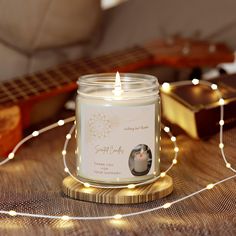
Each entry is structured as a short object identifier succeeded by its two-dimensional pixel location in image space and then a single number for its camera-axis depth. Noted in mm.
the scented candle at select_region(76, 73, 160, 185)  751
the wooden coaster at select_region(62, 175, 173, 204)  748
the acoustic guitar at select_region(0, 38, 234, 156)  973
